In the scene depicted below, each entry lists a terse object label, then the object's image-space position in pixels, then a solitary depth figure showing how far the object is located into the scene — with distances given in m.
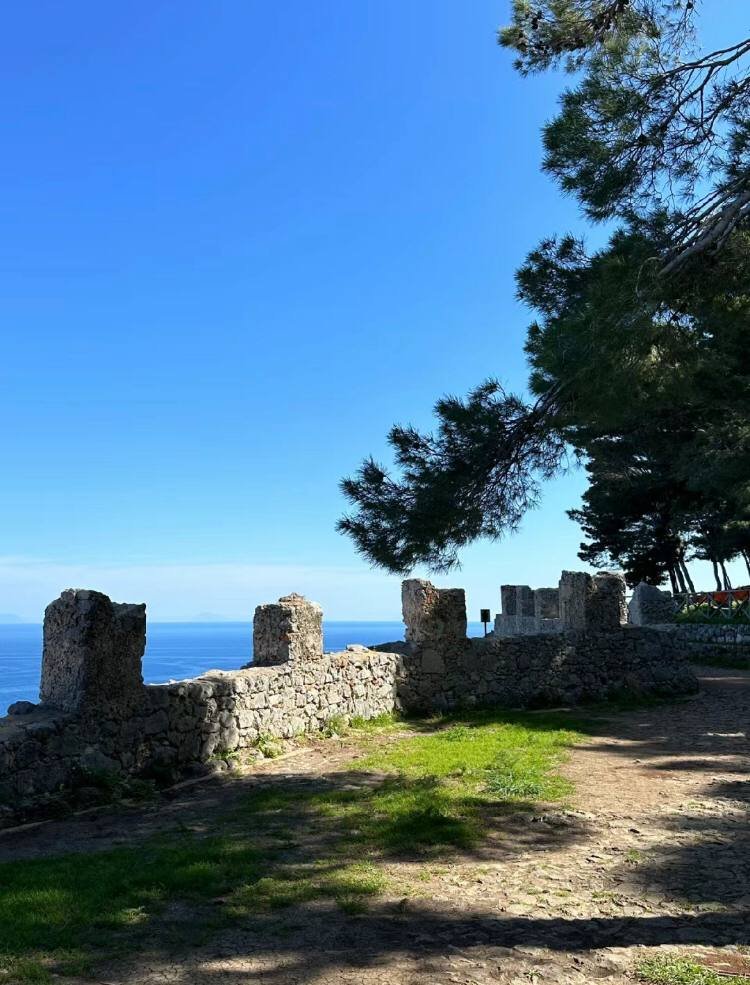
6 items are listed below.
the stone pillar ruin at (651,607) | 26.19
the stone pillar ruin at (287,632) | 11.59
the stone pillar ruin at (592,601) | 16.16
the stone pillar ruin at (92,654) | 8.59
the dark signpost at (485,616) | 25.85
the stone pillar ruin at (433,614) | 13.85
